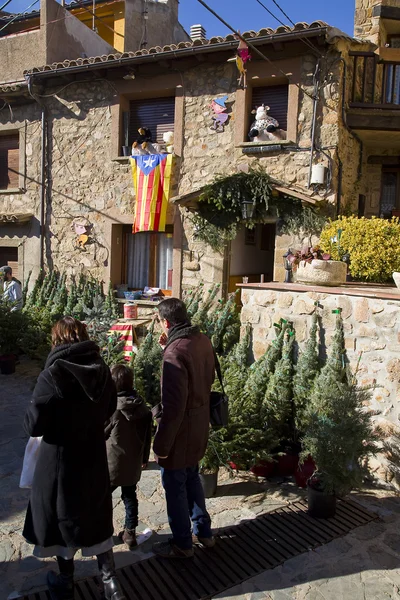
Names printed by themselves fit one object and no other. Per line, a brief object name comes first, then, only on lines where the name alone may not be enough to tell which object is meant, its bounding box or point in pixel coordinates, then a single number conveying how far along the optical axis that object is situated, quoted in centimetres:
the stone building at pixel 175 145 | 845
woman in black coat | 260
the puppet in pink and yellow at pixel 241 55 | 737
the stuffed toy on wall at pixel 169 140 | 979
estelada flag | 952
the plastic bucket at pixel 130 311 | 946
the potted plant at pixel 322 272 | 540
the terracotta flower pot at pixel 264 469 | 460
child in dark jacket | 328
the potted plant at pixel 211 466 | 414
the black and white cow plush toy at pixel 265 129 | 880
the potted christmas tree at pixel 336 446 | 377
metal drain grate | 299
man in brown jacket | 302
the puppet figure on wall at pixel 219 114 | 913
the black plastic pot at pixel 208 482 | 418
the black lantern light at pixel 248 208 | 855
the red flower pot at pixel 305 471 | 434
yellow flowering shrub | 642
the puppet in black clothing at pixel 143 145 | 991
